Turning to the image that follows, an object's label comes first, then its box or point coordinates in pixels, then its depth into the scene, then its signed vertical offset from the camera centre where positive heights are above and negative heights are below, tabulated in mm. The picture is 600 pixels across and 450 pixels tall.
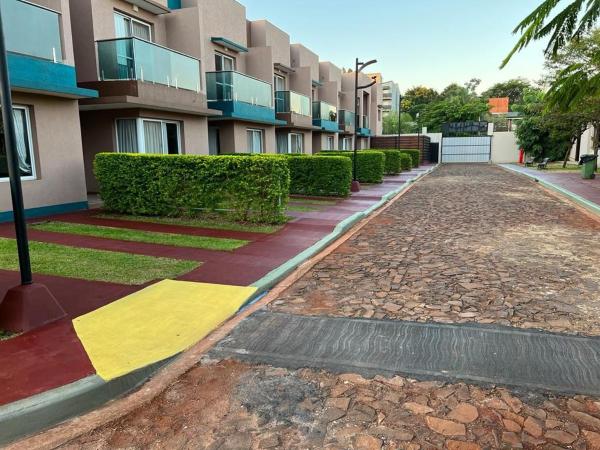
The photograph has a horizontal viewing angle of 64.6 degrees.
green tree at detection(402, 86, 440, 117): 93375 +10089
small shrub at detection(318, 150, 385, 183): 21531 -759
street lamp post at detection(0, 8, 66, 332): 4270 -1297
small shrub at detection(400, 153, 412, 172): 32172 -913
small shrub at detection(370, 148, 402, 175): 27516 -764
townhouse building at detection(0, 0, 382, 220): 10523 +1960
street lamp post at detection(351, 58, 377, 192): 18406 -544
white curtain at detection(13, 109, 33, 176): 10438 +294
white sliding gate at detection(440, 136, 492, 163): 51000 -127
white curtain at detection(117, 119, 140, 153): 14094 +525
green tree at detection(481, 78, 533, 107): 94125 +11496
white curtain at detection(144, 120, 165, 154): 14414 +477
